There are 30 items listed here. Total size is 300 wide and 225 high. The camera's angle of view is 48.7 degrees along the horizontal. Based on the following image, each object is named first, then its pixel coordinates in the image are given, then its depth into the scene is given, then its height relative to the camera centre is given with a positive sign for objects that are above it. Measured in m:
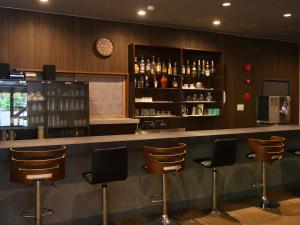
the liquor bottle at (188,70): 6.75 +0.73
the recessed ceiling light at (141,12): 5.49 +1.57
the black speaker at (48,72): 5.36 +0.55
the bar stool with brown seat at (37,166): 2.82 -0.53
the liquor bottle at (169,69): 6.51 +0.72
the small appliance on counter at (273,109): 7.56 -0.08
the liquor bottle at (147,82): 6.40 +0.46
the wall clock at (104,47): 5.98 +1.08
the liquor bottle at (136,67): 6.16 +0.72
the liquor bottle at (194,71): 6.80 +0.72
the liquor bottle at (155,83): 6.42 +0.44
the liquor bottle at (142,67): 6.24 +0.73
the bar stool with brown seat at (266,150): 3.99 -0.54
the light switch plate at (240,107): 7.52 -0.03
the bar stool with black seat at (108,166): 3.02 -0.56
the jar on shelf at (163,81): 6.48 +0.48
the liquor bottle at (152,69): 6.34 +0.71
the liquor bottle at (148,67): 6.31 +0.73
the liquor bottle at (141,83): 6.34 +0.44
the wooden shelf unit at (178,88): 6.27 +0.35
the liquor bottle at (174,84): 6.58 +0.43
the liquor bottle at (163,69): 6.45 +0.72
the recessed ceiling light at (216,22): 6.21 +1.59
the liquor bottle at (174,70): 6.56 +0.71
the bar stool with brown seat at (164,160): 3.33 -0.56
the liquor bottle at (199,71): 6.87 +0.72
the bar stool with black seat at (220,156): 3.68 -0.57
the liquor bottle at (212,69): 7.03 +0.78
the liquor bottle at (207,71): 6.94 +0.72
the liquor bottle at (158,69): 6.39 +0.71
